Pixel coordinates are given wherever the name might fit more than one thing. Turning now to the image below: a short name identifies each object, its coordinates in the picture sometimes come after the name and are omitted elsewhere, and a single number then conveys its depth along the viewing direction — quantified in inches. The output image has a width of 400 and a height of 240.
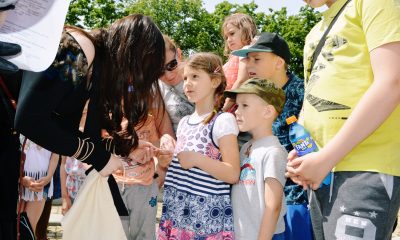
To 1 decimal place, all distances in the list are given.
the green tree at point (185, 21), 1315.2
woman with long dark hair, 76.0
